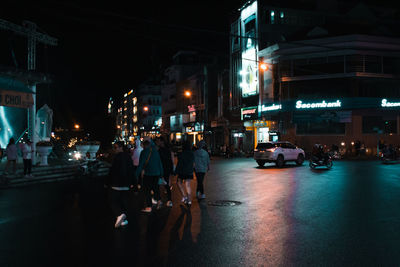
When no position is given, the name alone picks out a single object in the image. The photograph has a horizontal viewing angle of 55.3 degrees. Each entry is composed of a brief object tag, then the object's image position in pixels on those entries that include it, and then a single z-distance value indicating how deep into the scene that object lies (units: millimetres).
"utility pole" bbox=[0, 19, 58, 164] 20047
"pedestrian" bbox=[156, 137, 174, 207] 11023
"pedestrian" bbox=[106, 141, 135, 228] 7773
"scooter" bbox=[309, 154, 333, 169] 22656
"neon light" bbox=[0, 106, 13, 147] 21867
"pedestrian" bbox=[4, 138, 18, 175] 16156
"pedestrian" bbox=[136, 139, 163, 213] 9281
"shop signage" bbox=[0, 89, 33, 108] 17234
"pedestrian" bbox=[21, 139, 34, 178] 15805
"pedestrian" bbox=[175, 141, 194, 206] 10742
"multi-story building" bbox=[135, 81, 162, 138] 104062
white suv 24828
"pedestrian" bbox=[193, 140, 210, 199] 11562
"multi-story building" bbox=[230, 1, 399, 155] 35656
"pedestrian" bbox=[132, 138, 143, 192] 13312
